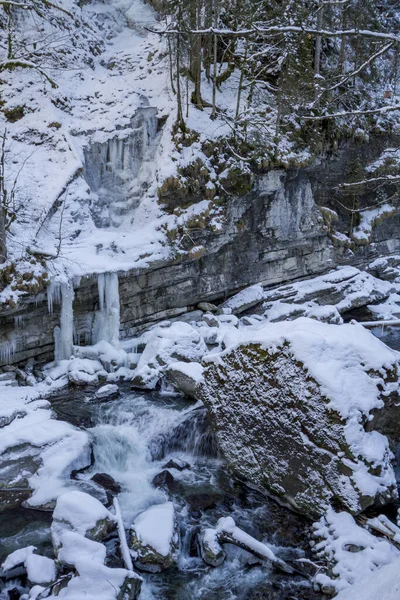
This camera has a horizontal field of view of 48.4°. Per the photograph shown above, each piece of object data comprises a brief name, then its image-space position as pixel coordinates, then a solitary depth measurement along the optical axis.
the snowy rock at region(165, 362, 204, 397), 9.36
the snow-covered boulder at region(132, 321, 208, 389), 10.02
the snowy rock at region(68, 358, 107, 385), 9.95
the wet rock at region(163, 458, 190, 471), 7.43
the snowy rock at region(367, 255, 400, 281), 17.75
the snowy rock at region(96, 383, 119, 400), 9.60
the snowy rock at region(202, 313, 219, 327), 12.21
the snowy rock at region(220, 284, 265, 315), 13.69
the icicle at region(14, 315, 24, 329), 10.04
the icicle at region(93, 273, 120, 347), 11.07
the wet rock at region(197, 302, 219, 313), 13.26
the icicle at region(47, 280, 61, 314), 10.11
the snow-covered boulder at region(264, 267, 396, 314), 14.62
